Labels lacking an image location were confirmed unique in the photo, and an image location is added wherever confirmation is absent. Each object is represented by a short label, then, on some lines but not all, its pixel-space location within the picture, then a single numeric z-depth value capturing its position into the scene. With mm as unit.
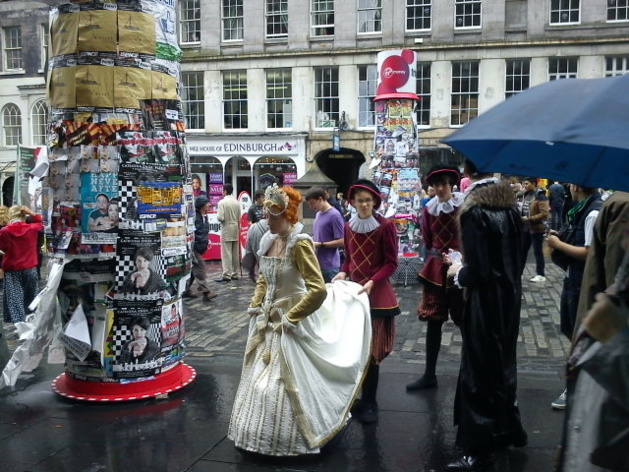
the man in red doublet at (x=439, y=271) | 5605
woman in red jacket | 8922
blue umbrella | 2383
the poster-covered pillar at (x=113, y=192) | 5434
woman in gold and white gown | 4242
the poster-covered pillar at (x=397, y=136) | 12734
